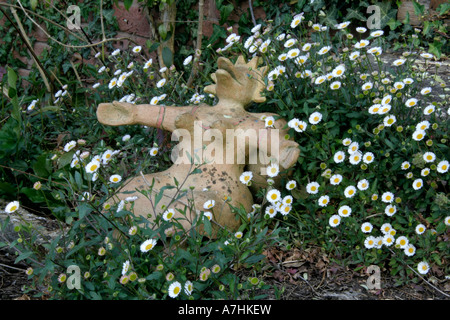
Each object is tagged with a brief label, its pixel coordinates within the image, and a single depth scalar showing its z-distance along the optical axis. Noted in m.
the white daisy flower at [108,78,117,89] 3.06
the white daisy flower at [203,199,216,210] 2.05
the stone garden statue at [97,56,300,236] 2.21
